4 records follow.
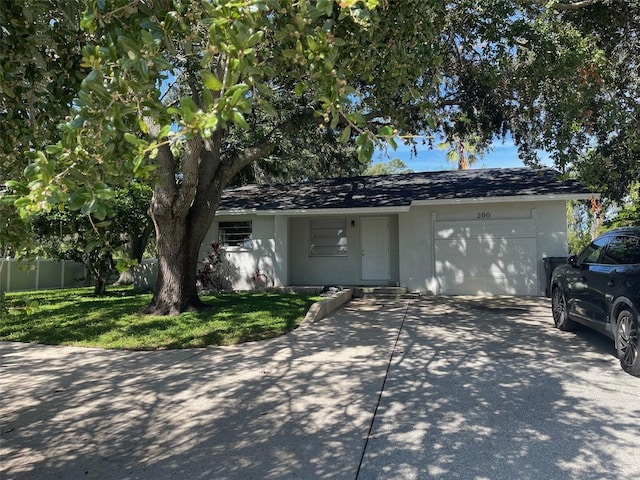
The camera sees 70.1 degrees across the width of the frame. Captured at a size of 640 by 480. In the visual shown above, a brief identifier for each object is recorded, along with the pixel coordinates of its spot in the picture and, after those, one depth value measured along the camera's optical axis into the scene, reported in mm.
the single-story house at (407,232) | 13031
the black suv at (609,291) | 5355
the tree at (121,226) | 11508
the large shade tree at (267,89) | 1869
